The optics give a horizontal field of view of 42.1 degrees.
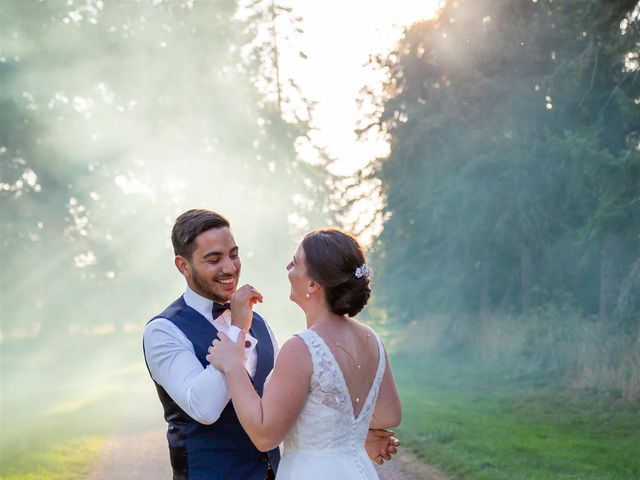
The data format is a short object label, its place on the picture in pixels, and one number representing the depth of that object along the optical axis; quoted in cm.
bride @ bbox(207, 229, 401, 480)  351
